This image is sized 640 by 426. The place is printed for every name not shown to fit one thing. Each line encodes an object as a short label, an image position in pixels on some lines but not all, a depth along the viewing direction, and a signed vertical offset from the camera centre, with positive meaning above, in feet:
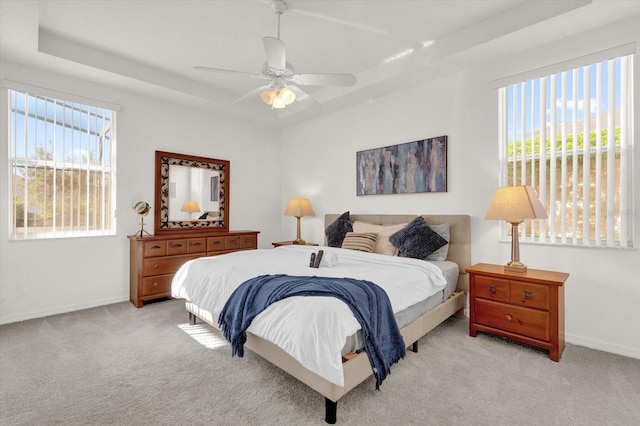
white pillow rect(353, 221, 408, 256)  11.67 -0.81
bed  5.68 -2.71
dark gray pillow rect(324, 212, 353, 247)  13.80 -0.76
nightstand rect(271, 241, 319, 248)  15.90 -1.60
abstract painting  12.03 +1.91
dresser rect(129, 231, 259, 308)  12.46 -1.90
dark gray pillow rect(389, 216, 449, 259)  10.62 -0.96
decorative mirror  14.23 +0.94
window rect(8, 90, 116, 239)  11.02 +1.69
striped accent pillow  11.89 -1.11
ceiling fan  8.03 +3.82
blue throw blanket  6.09 -1.98
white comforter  5.41 -1.83
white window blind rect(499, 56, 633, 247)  8.50 +1.94
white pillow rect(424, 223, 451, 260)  11.02 -1.24
